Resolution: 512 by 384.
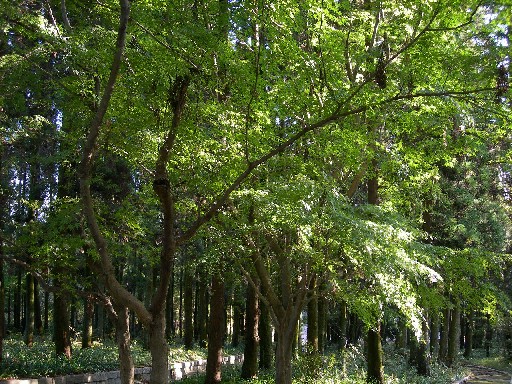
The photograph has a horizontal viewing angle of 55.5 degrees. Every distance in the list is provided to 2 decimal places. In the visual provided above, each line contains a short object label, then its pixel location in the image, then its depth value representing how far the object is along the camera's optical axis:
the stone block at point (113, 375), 14.20
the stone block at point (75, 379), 12.46
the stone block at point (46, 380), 11.40
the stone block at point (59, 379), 11.96
